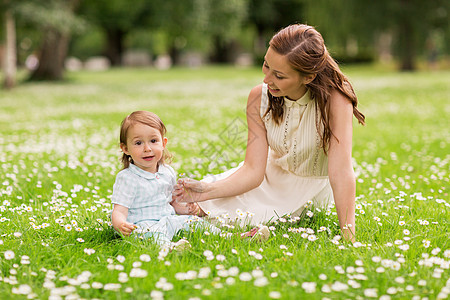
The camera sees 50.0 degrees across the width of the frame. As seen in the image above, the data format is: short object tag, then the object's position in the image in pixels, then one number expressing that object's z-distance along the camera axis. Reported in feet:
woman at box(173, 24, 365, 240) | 10.59
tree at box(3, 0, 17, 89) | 53.84
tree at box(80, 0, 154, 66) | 93.37
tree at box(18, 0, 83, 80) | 53.26
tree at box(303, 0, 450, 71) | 78.54
